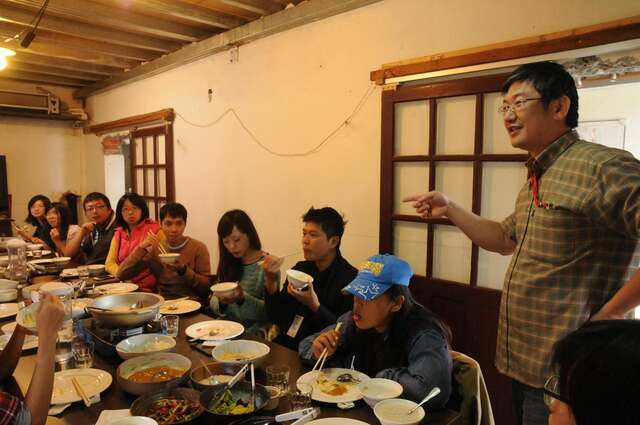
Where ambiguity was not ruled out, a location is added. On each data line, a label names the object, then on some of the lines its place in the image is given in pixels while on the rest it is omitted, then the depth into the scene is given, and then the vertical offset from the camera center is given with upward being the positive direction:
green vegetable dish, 1.27 -0.66
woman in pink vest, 3.54 -0.38
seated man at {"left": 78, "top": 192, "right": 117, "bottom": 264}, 3.95 -0.40
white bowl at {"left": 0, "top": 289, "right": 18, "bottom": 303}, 2.60 -0.68
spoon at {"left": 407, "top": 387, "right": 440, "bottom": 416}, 1.25 -0.61
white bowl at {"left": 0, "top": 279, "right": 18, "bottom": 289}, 2.72 -0.64
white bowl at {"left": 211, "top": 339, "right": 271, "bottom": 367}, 1.65 -0.65
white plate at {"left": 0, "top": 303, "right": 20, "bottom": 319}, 2.29 -0.69
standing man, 1.30 -0.14
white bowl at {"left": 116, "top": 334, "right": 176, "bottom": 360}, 1.67 -0.65
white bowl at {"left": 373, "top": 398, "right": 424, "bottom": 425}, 1.20 -0.64
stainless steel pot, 1.80 -0.56
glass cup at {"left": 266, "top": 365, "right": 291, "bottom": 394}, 1.43 -0.63
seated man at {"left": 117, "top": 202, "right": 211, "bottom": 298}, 3.05 -0.54
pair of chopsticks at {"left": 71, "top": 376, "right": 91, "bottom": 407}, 1.36 -0.66
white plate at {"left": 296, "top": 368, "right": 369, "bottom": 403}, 1.36 -0.66
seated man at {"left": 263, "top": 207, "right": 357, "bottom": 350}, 2.26 -0.49
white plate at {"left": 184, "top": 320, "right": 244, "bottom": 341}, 1.92 -0.67
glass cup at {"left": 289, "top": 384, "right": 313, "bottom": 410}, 1.30 -0.64
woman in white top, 4.33 -0.49
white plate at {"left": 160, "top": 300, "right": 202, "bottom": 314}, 2.30 -0.67
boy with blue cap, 1.44 -0.54
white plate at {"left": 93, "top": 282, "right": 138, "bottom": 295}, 2.70 -0.67
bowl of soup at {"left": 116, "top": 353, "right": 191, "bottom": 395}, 1.41 -0.65
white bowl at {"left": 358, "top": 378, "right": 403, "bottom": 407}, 1.32 -0.65
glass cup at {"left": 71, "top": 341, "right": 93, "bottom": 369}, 1.65 -0.65
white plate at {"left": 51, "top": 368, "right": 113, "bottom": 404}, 1.39 -0.68
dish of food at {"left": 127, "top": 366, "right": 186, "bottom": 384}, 1.48 -0.66
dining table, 1.29 -0.69
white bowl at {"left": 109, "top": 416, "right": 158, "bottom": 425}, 1.11 -0.61
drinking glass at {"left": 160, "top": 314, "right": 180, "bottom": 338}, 1.94 -0.63
